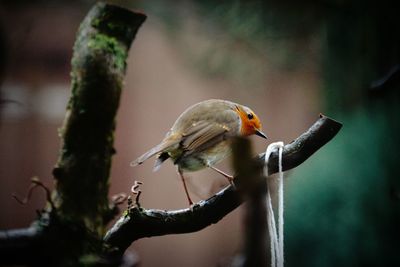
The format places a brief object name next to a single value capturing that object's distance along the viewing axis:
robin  3.72
